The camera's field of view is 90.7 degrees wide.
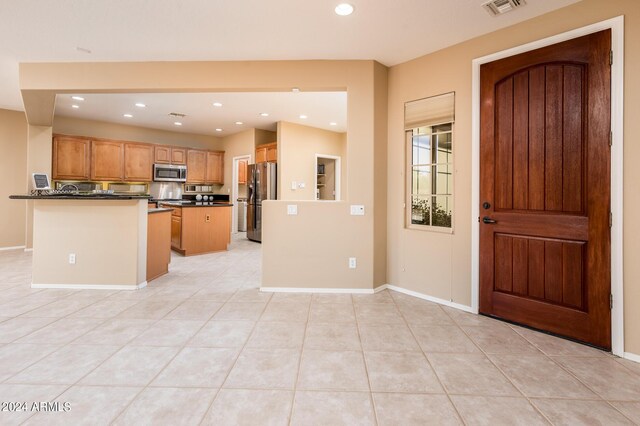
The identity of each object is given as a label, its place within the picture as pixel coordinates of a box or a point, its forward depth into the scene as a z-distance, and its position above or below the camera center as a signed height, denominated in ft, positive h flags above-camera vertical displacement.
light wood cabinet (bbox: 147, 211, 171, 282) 13.17 -1.42
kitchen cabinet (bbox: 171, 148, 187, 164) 25.30 +4.52
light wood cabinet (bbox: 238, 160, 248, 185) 29.12 +3.73
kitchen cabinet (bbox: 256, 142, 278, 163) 23.20 +4.49
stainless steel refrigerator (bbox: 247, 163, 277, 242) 22.75 +1.60
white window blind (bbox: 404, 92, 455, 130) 10.53 +3.57
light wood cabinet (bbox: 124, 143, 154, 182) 23.39 +3.72
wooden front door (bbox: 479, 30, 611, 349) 7.58 +0.68
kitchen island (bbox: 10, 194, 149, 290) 11.93 -1.25
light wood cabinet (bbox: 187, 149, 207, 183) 26.16 +3.85
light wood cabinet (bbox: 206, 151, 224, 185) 27.14 +3.91
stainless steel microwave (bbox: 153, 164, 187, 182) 24.36 +3.04
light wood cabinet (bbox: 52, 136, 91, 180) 20.84 +3.55
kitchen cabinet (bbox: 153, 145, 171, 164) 24.50 +4.48
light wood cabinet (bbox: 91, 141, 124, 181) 22.17 +3.63
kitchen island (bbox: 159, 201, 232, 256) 18.60 -0.95
